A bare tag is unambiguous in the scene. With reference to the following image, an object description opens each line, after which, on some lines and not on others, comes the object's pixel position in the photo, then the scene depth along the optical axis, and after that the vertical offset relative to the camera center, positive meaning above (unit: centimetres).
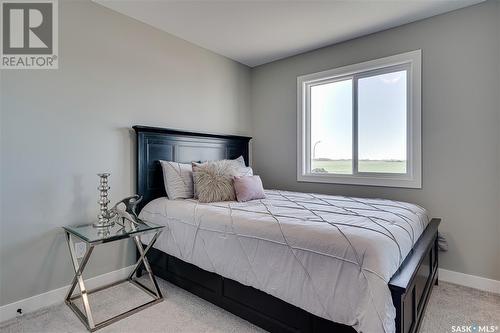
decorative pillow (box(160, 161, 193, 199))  267 -15
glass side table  181 -60
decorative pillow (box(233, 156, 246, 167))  340 +6
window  278 +48
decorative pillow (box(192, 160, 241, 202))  251 -16
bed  130 -55
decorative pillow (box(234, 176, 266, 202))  256 -23
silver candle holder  218 -33
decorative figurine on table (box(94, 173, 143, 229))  219 -41
